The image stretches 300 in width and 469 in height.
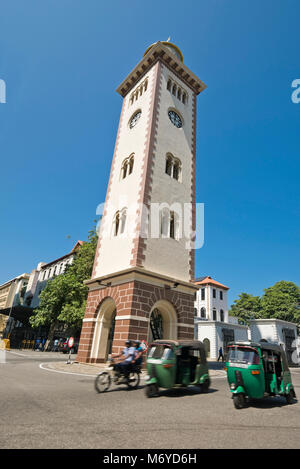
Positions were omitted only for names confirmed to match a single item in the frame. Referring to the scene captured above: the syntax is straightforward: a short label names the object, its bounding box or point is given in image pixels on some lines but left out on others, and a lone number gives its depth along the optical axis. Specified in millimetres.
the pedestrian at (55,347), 33562
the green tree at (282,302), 45469
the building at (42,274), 46419
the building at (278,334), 34656
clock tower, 15359
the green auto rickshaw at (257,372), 7430
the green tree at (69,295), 28388
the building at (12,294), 58656
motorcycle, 8523
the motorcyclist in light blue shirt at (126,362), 8898
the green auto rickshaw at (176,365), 8461
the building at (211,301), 54019
